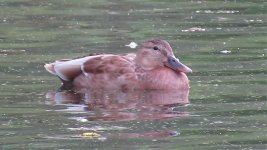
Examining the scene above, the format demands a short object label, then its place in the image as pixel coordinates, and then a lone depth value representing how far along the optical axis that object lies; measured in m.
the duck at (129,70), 14.22
